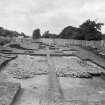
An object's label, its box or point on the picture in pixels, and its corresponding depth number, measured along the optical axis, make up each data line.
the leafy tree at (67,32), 41.25
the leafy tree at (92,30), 26.36
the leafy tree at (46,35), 54.41
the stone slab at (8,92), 3.86
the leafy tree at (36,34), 53.81
